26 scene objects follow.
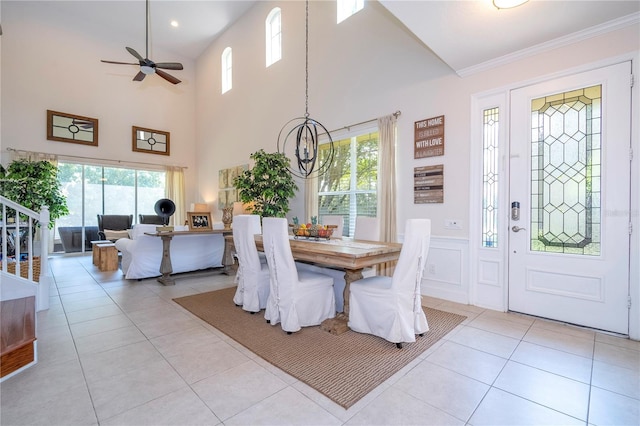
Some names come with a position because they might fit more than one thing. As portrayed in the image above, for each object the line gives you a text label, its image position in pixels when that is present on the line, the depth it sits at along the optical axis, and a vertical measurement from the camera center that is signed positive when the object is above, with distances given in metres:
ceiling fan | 4.71 +2.37
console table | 4.36 -0.65
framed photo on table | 4.72 -0.19
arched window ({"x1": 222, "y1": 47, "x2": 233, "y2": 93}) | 8.08 +3.87
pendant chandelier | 5.42 +1.46
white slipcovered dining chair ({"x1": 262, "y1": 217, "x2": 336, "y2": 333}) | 2.64 -0.73
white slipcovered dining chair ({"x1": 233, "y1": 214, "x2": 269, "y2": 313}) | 3.12 -0.64
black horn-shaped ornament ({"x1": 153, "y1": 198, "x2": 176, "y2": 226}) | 6.74 +0.03
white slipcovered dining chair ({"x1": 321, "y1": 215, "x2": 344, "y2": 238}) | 3.92 -0.17
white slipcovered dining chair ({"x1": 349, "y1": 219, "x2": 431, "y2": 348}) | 2.36 -0.74
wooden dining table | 2.40 -0.40
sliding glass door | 7.35 +0.36
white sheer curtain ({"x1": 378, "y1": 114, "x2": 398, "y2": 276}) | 4.13 +0.40
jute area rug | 1.91 -1.11
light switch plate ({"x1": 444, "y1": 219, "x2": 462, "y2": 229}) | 3.60 -0.16
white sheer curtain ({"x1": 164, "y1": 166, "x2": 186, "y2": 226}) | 8.73 +0.59
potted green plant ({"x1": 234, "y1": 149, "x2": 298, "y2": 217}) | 5.23 +0.44
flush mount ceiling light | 2.35 +1.67
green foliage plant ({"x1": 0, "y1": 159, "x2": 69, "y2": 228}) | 5.24 +0.42
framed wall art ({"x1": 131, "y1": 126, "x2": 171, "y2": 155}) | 8.27 +1.99
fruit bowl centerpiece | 3.32 -0.24
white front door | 2.65 +0.13
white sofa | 4.52 -0.70
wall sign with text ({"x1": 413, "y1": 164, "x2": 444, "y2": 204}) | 3.75 +0.34
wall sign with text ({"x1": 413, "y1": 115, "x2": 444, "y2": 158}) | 3.75 +0.95
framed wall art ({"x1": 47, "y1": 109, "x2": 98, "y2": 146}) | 7.06 +2.01
